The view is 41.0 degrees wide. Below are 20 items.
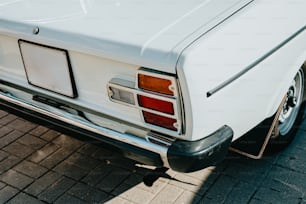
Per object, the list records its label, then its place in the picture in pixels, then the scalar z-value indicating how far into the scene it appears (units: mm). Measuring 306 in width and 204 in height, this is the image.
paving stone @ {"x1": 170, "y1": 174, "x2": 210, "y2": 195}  2727
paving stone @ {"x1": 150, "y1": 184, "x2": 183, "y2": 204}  2663
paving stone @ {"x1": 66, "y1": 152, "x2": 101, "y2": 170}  3035
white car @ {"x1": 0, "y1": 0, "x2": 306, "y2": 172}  1925
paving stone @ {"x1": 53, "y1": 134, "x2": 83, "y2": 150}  3270
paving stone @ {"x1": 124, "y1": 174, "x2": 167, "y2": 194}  2770
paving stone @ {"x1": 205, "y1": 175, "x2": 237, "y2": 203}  2646
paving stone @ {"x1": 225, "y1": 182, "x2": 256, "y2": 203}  2618
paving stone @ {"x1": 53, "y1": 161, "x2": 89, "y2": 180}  2945
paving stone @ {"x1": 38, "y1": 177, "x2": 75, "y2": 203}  2760
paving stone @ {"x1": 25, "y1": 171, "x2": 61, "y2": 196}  2830
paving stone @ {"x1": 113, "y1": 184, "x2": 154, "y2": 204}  2689
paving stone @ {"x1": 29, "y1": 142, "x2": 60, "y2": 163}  3156
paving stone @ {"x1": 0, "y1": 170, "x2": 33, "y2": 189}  2900
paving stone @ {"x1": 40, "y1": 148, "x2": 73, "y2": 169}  3084
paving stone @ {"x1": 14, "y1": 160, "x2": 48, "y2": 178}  2996
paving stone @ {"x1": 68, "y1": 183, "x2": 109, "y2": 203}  2723
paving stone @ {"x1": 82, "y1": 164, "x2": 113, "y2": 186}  2878
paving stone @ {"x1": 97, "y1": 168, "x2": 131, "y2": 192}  2818
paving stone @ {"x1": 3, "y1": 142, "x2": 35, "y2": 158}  3225
